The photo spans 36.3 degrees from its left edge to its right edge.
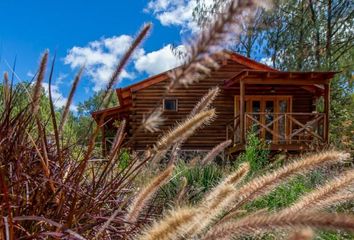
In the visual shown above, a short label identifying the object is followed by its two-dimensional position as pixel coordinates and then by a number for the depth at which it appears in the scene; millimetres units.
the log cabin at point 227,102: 19109
